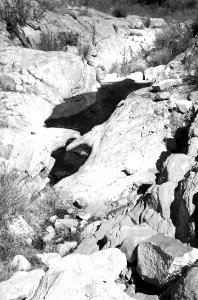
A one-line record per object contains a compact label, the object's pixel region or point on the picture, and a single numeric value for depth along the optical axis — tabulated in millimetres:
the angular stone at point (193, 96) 8234
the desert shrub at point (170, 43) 13563
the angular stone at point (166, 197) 5094
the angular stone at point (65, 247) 5480
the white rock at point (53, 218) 6270
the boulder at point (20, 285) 3584
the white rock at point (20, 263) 4566
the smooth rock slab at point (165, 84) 9336
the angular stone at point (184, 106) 7953
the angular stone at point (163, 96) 8547
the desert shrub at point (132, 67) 13625
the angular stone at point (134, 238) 4375
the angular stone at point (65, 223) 6094
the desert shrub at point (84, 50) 13996
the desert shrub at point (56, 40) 13367
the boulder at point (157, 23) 17331
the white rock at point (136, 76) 12818
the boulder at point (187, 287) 2936
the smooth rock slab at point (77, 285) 3143
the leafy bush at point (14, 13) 13703
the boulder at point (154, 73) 12249
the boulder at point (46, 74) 11164
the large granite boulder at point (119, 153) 6918
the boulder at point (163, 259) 3545
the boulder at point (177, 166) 5520
